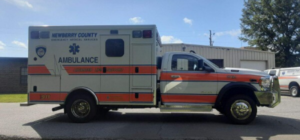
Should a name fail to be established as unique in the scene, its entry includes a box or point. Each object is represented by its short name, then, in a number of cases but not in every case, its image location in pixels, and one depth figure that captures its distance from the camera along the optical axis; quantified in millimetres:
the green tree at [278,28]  28188
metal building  20500
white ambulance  6793
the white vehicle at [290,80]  15516
